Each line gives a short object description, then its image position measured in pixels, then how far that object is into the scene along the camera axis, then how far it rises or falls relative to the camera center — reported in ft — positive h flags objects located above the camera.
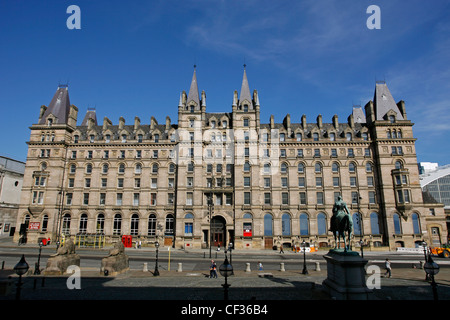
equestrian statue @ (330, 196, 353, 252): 53.78 +0.23
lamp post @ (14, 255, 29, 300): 44.98 -7.15
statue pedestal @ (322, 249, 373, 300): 46.70 -9.74
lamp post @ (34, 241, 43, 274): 75.59 -12.59
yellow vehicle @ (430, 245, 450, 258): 129.49 -14.57
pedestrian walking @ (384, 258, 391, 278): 77.05 -13.10
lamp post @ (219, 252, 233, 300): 45.60 -7.66
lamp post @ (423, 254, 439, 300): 47.70 -8.20
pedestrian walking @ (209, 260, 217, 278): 76.07 -13.86
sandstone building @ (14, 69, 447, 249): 163.53 +25.32
